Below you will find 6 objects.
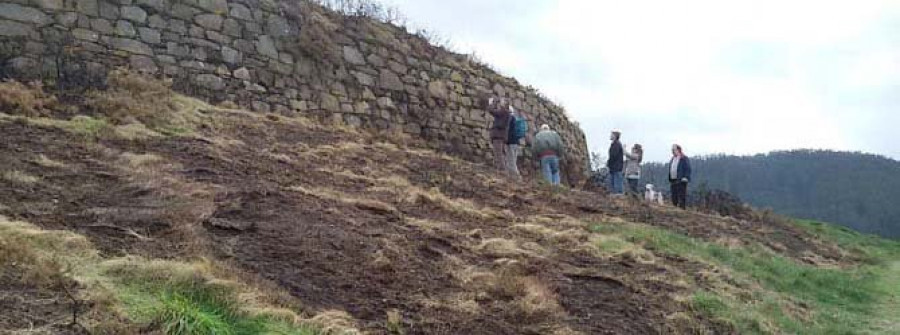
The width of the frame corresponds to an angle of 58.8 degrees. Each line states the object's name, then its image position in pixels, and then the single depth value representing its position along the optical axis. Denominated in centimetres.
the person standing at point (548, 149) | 1259
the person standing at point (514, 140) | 1271
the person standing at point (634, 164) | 1363
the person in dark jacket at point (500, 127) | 1259
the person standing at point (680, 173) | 1275
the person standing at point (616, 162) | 1316
